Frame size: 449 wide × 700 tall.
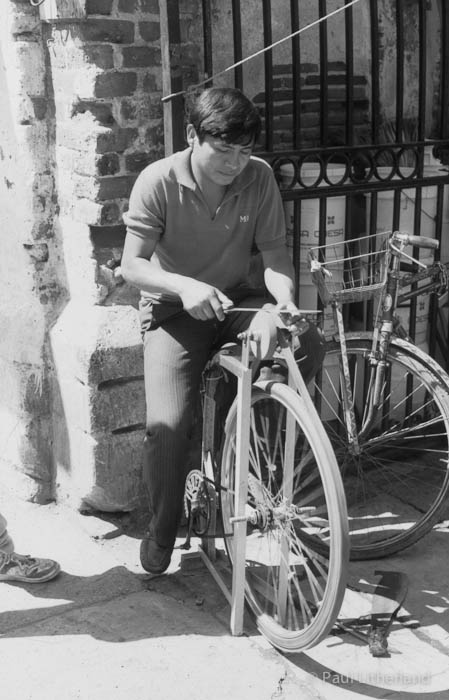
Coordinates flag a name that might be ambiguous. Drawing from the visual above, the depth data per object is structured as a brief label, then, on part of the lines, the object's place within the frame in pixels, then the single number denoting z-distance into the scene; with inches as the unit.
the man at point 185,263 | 132.1
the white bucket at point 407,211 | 173.2
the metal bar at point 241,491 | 123.6
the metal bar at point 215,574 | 137.4
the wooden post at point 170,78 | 143.9
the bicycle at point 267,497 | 116.3
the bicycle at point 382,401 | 146.2
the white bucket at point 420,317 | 179.6
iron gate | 155.7
